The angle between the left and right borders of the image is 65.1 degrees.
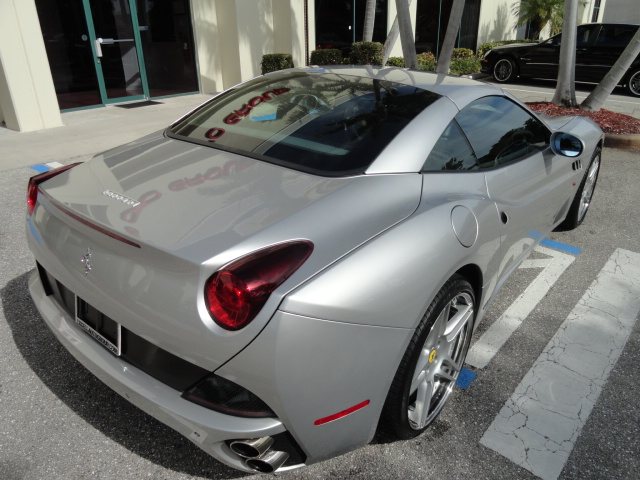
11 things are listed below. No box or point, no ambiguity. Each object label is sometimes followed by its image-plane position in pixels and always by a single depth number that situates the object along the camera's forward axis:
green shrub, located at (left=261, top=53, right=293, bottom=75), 10.94
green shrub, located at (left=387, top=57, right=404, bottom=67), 13.36
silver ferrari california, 1.61
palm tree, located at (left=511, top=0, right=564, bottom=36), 18.69
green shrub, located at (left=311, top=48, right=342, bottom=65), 11.85
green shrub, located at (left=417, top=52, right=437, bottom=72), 14.08
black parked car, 12.10
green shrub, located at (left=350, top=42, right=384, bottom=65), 11.88
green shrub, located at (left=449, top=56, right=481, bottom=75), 14.54
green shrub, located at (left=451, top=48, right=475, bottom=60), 15.65
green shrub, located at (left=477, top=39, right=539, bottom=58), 17.02
